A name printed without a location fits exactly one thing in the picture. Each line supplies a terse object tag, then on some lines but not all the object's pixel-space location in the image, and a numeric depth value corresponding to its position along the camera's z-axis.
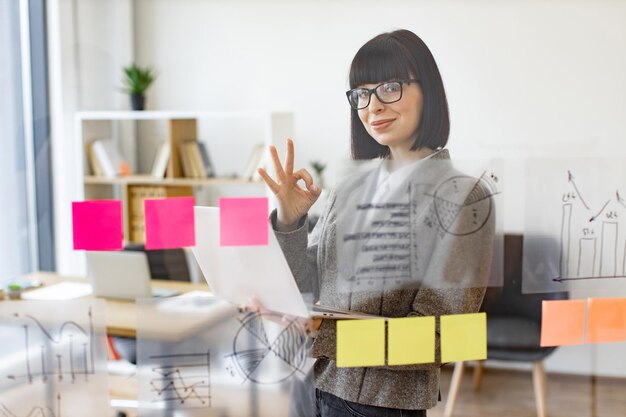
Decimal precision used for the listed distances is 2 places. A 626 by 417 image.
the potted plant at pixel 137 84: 3.42
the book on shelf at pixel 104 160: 3.30
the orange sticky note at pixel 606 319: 1.29
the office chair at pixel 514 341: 1.64
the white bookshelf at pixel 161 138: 3.23
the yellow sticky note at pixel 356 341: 1.15
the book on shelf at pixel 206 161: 3.42
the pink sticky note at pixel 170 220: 1.15
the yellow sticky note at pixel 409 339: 1.15
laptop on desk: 1.55
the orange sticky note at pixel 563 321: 1.28
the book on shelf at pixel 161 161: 3.26
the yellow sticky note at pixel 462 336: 1.18
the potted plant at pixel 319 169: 3.38
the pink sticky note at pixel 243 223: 1.13
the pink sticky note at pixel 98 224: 1.16
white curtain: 2.65
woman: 1.13
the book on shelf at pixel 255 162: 3.31
